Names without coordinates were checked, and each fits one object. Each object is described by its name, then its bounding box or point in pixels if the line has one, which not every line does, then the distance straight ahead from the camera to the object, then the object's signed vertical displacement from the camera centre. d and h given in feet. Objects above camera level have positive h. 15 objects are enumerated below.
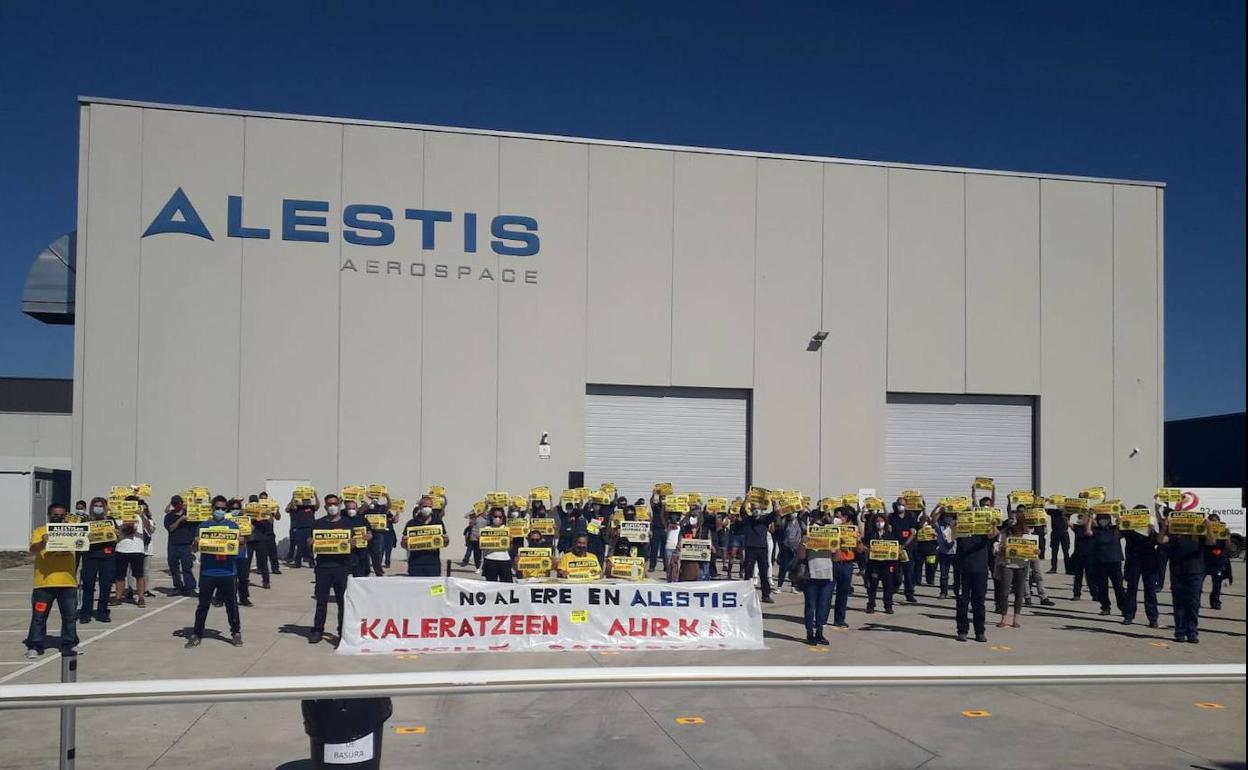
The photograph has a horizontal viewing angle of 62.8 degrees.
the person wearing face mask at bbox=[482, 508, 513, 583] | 50.06 -7.76
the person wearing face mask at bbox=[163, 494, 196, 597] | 59.41 -8.78
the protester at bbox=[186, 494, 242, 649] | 43.01 -7.77
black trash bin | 16.60 -5.35
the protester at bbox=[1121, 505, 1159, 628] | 52.37 -7.79
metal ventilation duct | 96.84 +11.68
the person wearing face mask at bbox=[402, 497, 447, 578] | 48.29 -7.34
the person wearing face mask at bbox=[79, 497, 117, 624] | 49.03 -8.19
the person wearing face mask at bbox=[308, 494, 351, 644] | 44.52 -7.65
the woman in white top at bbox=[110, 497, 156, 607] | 54.39 -8.11
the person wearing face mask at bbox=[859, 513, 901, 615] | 55.67 -8.94
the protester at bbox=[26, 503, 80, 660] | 39.24 -7.12
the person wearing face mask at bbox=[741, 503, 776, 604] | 59.57 -7.46
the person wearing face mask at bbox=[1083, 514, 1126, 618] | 53.47 -6.97
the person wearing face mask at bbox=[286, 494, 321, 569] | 74.90 -9.35
